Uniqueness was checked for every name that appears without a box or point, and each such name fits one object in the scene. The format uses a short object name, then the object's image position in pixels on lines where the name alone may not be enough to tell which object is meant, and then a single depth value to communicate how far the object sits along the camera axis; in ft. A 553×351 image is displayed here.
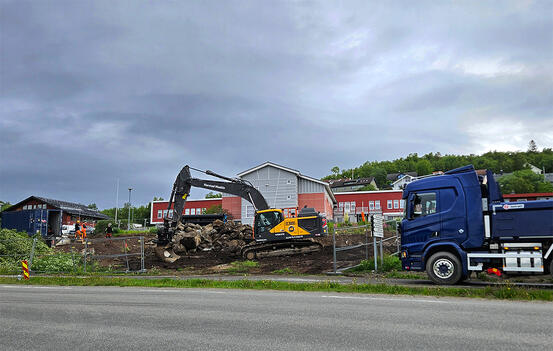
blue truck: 41.55
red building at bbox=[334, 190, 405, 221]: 216.33
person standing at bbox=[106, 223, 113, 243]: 132.03
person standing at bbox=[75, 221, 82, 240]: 121.29
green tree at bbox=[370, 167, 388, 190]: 488.02
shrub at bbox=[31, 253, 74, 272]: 73.75
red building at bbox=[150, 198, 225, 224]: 213.87
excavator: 79.30
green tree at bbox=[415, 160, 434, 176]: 496.23
